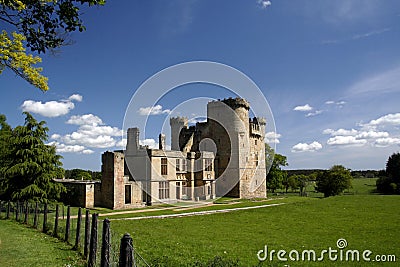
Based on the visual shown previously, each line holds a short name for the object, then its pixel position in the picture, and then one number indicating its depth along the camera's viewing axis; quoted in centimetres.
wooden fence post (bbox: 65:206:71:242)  1137
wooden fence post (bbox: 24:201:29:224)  1582
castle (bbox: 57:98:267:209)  2848
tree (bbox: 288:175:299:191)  6850
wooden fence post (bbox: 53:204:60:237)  1264
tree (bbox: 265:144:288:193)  5688
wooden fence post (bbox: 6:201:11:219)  1772
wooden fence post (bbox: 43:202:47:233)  1366
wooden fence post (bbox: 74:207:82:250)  1034
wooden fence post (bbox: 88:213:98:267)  830
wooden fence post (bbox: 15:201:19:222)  1697
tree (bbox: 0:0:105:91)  640
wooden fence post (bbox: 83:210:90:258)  927
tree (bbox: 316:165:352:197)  4884
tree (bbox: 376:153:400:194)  5491
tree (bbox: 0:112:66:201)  2156
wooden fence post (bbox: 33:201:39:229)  1464
